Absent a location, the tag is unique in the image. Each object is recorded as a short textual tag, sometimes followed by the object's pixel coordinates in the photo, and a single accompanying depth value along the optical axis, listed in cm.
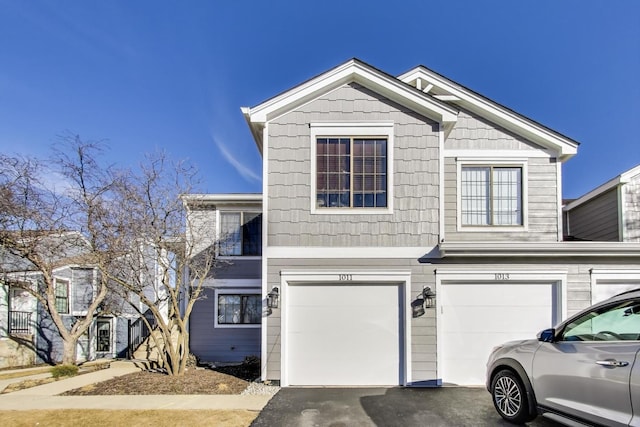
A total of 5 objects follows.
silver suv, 367
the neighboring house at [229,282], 1079
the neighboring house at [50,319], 1077
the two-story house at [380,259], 715
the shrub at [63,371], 874
